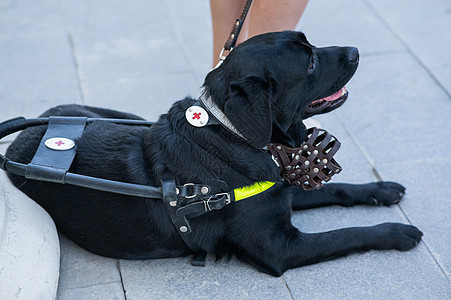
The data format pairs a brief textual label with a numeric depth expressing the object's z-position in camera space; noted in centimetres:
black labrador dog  236
